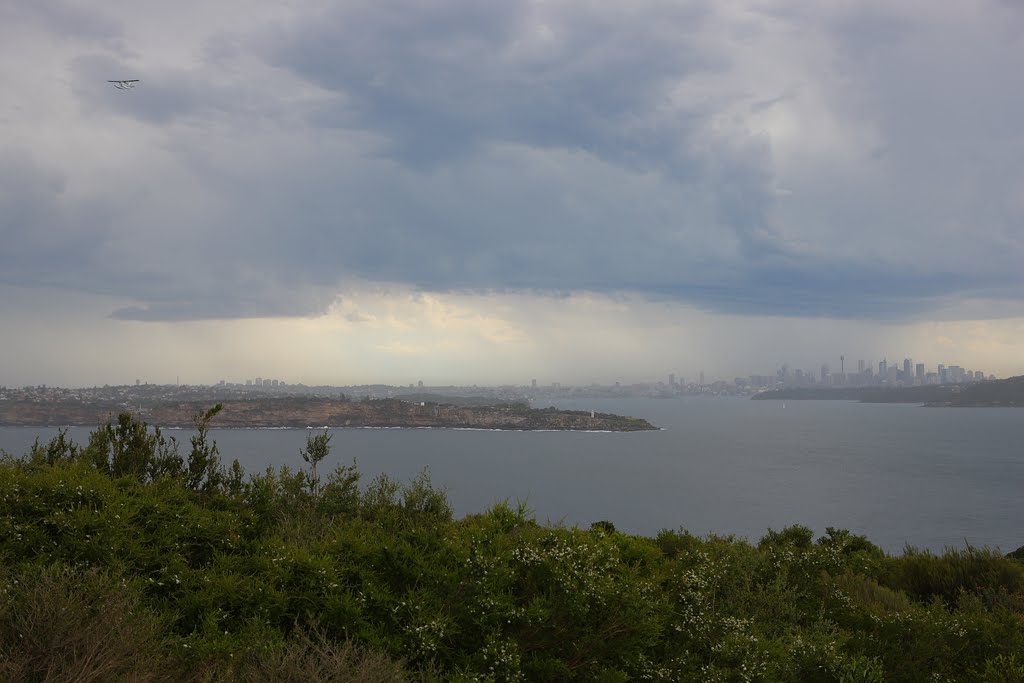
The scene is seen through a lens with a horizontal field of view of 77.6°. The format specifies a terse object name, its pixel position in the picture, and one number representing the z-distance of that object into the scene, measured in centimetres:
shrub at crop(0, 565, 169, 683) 441
